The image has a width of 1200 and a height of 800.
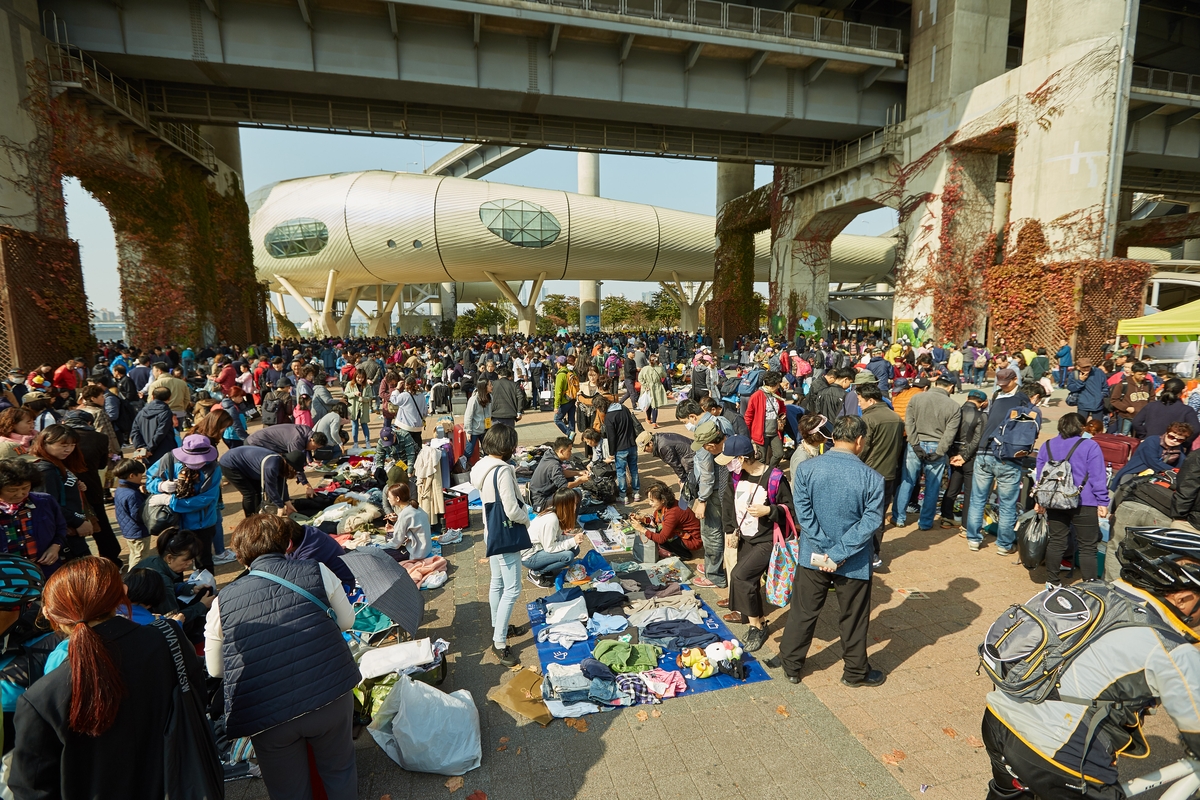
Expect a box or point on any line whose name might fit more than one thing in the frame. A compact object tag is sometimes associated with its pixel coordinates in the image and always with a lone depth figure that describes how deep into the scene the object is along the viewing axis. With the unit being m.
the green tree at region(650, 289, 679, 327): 67.29
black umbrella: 3.52
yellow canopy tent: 11.48
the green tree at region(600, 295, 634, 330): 68.25
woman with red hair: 1.69
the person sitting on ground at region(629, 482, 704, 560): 5.89
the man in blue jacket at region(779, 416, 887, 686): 3.53
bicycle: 1.98
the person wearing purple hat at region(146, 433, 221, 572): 4.89
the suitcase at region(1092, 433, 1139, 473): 5.89
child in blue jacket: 4.85
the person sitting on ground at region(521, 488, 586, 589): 4.94
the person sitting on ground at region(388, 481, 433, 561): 5.64
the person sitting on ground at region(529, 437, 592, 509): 5.20
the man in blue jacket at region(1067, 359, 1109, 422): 9.47
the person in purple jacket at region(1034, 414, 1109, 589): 4.77
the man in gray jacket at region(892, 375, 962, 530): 6.13
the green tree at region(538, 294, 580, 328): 66.46
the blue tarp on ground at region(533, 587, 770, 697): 3.87
